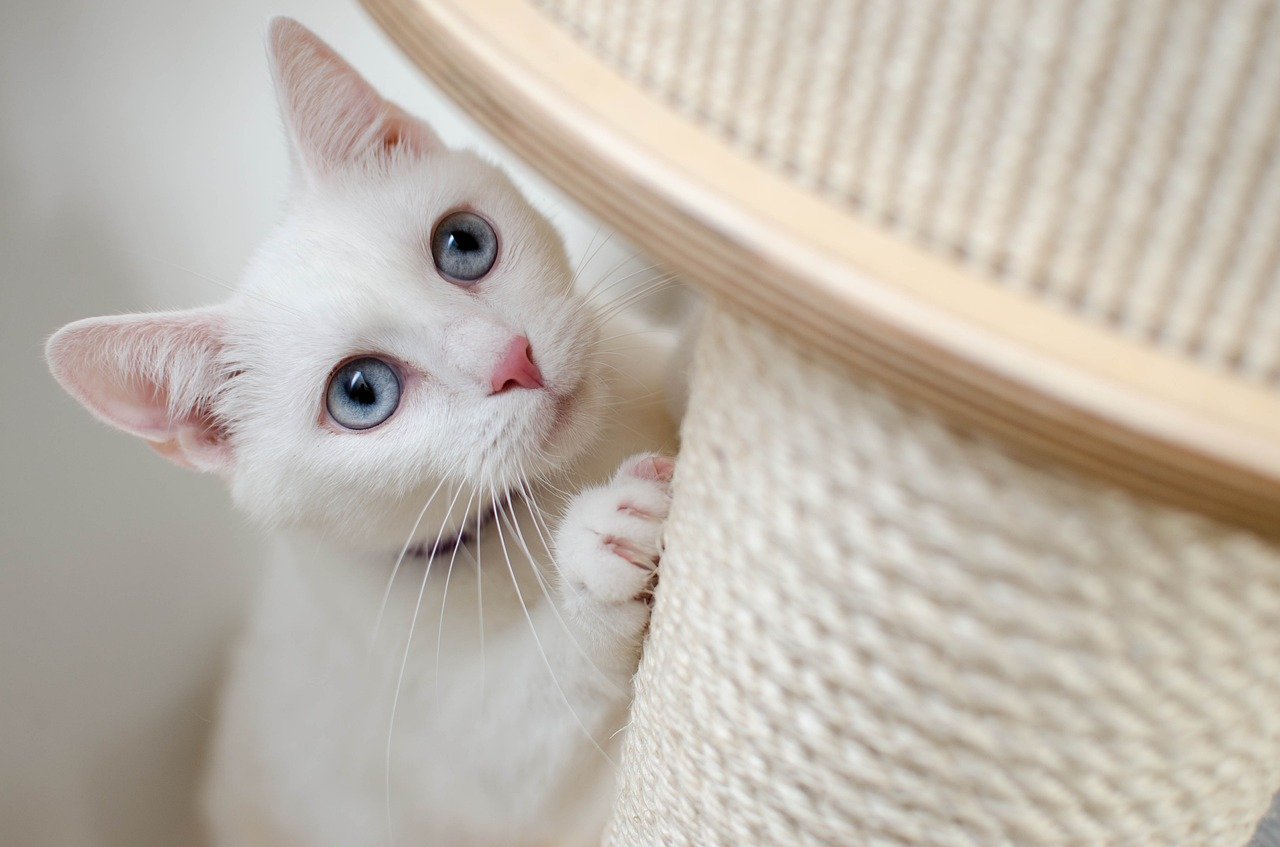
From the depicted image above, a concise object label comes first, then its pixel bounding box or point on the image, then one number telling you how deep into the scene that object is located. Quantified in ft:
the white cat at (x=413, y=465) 1.31
